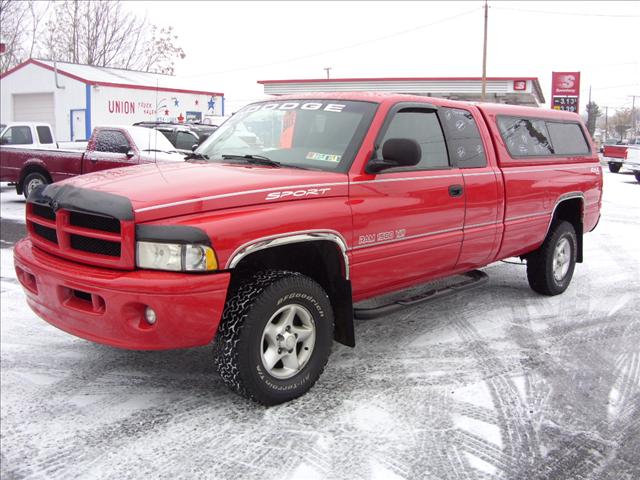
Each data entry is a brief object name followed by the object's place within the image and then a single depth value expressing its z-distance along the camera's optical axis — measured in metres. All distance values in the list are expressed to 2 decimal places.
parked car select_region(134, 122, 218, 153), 13.24
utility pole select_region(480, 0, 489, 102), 30.19
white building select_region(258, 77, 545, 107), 32.94
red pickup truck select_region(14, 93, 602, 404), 3.21
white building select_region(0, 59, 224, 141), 27.52
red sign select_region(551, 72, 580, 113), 34.62
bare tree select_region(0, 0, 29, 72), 31.90
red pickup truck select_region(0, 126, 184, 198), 11.38
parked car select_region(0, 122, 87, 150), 15.39
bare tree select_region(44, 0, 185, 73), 38.91
